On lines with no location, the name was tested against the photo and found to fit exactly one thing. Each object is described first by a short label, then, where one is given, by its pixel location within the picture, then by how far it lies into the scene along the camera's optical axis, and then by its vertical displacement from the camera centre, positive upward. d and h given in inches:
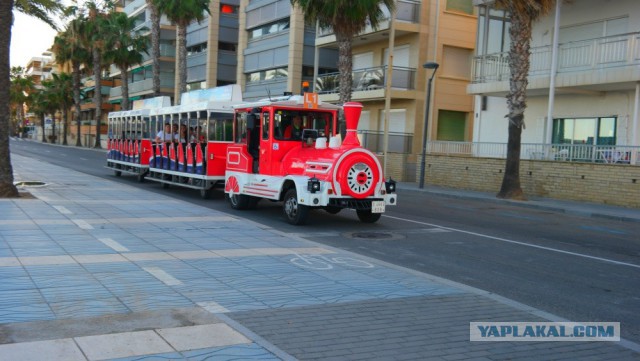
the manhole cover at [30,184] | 684.3 -62.9
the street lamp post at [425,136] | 959.6 +20.8
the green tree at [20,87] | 3981.3 +287.9
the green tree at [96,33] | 2155.5 +368.8
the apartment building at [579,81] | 810.8 +108.0
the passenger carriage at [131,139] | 858.8 -7.5
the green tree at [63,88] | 3191.4 +229.7
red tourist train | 470.3 -13.4
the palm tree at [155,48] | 1544.0 +229.5
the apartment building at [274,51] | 1521.9 +243.0
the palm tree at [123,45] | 2111.2 +320.3
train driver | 529.3 +11.2
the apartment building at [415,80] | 1209.4 +142.4
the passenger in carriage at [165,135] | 773.3 +1.4
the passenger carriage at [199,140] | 669.9 -2.3
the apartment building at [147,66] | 2285.9 +284.7
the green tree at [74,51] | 2273.6 +340.0
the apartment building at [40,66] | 5206.7 +579.3
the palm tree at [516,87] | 792.9 +89.1
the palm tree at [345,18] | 938.1 +203.6
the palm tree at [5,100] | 558.9 +26.5
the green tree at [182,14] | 1416.1 +295.5
